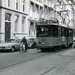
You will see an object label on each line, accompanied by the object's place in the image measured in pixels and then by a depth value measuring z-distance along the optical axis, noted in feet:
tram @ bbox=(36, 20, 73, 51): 69.92
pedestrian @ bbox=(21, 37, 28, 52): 71.73
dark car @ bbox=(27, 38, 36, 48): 92.06
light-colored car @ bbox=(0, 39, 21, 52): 71.71
